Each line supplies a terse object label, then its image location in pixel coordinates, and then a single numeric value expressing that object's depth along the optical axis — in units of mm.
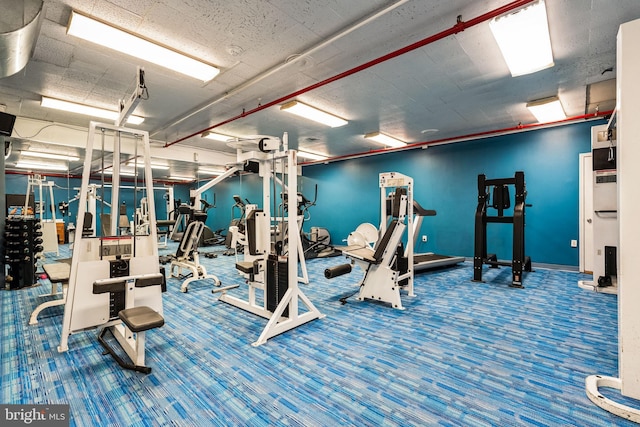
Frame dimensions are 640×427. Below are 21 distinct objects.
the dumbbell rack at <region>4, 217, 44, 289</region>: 4539
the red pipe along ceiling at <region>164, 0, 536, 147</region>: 2446
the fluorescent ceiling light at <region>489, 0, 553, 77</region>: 2598
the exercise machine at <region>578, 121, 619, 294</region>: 4297
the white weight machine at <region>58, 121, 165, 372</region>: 2467
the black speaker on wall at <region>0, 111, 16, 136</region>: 4052
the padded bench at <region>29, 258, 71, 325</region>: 3199
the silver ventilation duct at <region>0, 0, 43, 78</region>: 2084
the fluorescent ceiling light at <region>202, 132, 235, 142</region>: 6456
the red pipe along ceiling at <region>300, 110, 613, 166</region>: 5336
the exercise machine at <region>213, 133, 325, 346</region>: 3084
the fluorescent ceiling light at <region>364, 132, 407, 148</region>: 6703
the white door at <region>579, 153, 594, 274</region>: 5473
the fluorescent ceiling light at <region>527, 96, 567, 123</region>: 4628
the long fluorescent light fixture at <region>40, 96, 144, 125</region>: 4566
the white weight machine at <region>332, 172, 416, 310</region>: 3887
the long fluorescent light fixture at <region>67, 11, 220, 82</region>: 2676
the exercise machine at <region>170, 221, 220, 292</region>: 5088
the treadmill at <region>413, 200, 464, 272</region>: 4855
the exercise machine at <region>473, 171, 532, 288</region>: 4785
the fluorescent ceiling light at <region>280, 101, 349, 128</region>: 4727
